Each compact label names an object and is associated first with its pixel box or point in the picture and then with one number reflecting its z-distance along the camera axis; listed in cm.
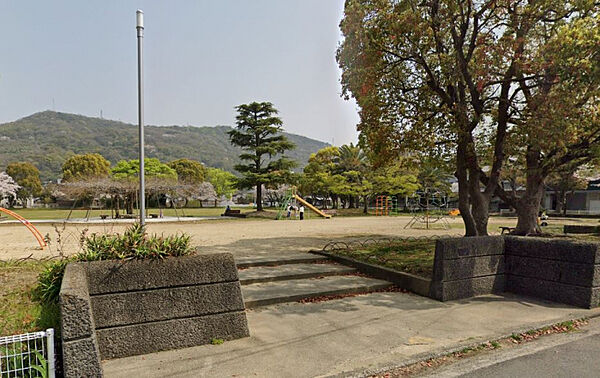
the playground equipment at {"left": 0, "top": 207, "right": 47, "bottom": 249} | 1123
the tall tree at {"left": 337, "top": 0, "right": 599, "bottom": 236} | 755
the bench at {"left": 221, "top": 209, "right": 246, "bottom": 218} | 2930
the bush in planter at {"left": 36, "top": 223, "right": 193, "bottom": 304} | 394
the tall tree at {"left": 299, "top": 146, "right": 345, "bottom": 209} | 3322
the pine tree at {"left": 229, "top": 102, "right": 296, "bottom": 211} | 2977
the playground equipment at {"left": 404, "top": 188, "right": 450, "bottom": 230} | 2152
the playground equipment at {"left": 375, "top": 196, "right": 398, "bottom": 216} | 3516
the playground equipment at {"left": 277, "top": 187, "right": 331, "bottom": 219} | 2826
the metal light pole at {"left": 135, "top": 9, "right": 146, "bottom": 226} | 613
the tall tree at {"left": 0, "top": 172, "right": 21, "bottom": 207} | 3778
